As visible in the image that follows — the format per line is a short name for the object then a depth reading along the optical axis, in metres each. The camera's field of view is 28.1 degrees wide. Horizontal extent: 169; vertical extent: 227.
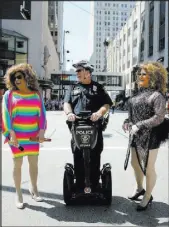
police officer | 3.84
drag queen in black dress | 3.64
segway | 3.62
